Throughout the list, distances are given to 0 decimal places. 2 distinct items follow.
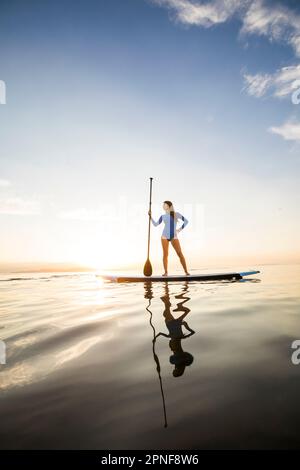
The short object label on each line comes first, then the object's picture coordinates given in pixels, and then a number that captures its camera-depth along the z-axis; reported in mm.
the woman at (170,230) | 10859
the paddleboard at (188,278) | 9602
